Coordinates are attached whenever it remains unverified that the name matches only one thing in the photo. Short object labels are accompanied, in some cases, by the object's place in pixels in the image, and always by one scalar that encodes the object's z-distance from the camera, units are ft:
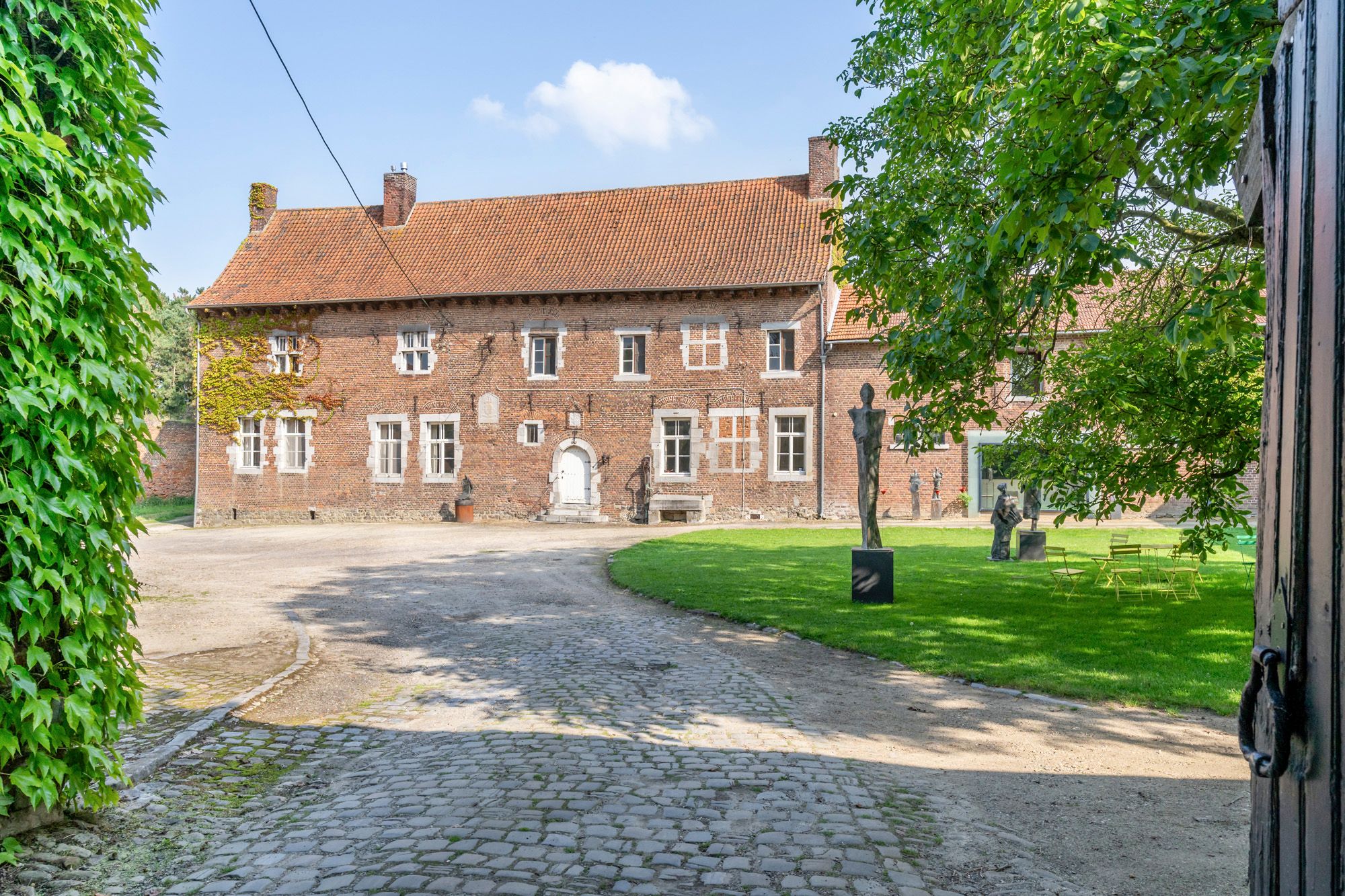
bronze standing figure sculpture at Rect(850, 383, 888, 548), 39.01
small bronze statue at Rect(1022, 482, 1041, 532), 58.08
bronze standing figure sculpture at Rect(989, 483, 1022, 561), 52.21
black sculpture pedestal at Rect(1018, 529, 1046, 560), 53.47
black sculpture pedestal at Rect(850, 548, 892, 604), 36.22
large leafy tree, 16.06
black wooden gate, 4.49
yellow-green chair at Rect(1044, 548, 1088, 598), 37.78
